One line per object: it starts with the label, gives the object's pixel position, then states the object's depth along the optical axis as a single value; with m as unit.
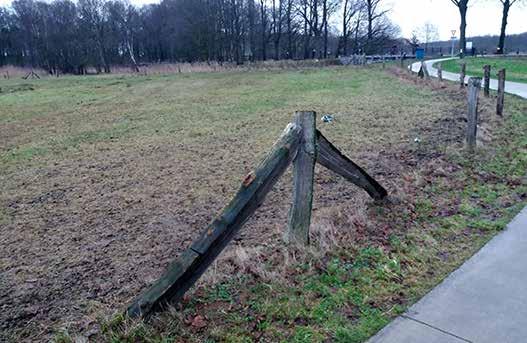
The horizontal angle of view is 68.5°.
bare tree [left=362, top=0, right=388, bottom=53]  59.28
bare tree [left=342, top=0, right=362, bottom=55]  59.72
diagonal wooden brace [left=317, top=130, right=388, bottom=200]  3.68
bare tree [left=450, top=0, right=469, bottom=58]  41.94
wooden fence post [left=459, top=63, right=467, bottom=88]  14.62
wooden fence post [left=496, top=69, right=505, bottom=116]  9.38
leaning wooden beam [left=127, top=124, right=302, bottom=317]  2.76
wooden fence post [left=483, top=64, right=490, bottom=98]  11.33
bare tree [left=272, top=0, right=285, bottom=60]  60.28
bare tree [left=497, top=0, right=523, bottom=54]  39.81
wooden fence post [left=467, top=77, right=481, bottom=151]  6.44
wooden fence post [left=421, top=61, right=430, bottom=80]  19.05
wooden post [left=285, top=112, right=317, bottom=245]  3.36
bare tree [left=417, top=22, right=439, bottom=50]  85.29
